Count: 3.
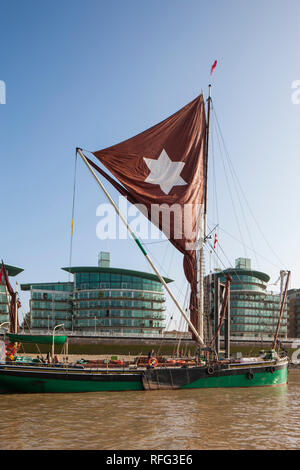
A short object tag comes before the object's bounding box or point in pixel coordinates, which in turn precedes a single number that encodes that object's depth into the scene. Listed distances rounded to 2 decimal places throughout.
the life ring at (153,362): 33.38
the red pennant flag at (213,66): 40.76
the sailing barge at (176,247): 31.44
